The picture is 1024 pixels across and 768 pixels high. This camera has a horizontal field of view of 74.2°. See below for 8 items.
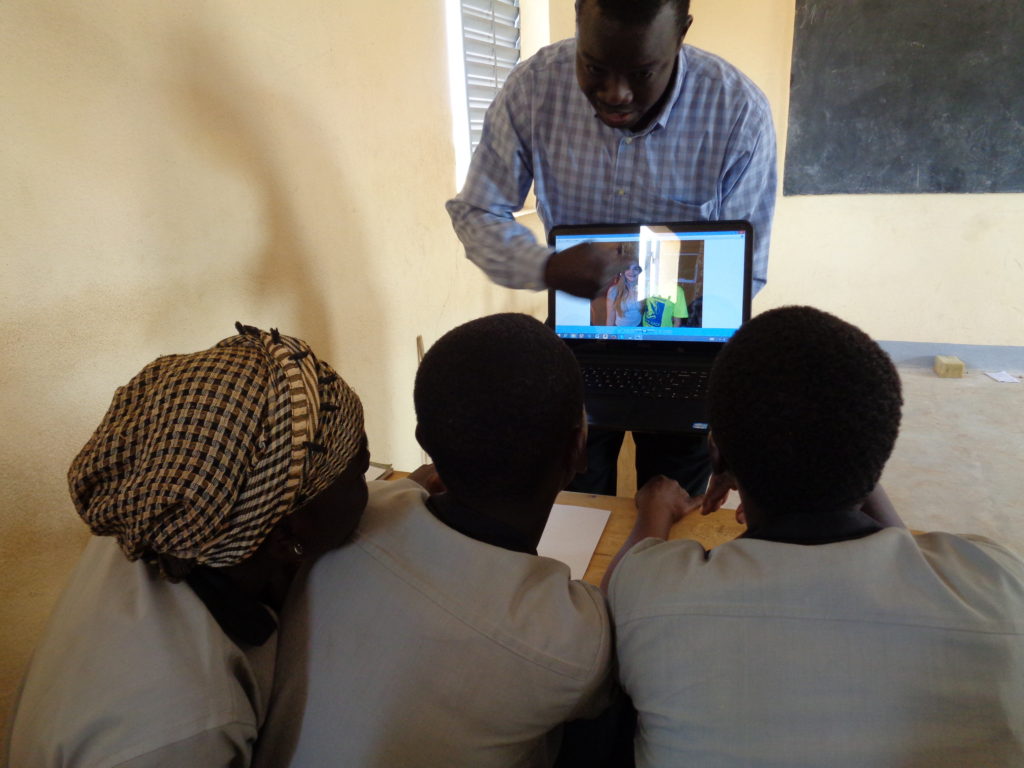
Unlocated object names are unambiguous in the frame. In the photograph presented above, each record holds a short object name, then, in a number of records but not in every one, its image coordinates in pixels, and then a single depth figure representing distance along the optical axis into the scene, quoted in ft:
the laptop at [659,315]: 4.51
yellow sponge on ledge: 11.94
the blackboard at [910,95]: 10.53
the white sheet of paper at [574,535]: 3.33
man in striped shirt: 4.18
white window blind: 8.24
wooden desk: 3.33
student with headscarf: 1.79
